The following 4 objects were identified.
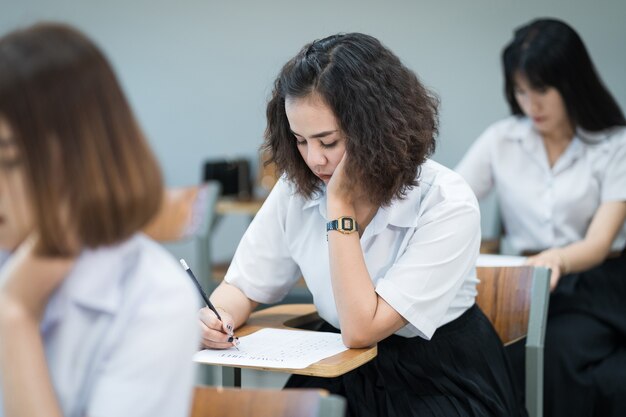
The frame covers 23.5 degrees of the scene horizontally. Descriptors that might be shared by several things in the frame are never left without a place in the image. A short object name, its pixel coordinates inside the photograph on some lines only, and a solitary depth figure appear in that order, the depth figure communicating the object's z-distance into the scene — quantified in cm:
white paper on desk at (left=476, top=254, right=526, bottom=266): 300
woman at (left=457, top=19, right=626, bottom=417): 326
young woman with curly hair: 261
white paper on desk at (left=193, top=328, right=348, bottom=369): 247
